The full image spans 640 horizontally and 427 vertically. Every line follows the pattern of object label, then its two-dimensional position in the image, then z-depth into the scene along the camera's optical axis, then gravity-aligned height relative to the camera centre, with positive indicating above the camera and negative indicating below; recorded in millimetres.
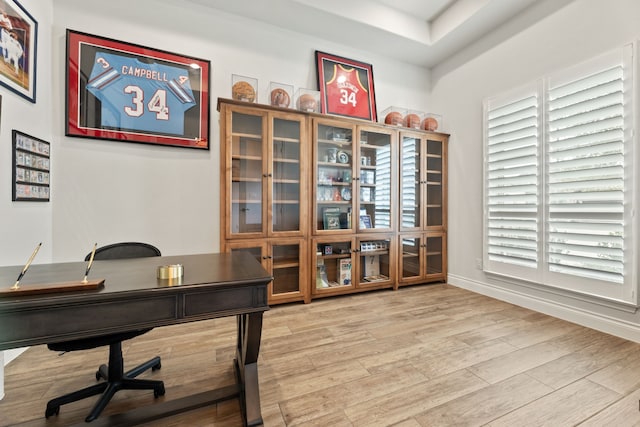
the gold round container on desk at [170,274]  1152 -259
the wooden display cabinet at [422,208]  3463 +79
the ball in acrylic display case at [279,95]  2896 +1258
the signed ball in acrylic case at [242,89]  2734 +1256
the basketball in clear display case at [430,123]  3641 +1216
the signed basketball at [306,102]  3016 +1232
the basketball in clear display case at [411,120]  3551 +1222
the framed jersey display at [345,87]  3318 +1600
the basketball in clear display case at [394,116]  3443 +1249
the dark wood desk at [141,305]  919 -347
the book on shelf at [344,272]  3164 -683
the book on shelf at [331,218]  3115 -50
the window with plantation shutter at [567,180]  2139 +316
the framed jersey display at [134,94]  2434 +1137
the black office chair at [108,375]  1245 -876
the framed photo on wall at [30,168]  1884 +333
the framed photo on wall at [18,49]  1793 +1154
